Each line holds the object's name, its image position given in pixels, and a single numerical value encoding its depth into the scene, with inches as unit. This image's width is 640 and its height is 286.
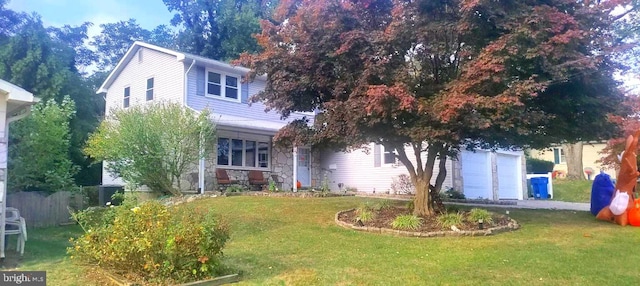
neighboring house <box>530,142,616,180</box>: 1396.4
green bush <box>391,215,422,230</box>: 404.5
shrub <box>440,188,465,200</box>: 698.0
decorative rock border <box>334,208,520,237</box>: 386.3
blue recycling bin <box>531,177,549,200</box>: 941.2
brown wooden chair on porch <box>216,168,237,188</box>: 722.4
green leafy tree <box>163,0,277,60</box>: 1295.5
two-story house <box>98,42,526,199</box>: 743.1
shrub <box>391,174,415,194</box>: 729.6
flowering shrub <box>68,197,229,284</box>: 246.4
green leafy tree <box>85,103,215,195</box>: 605.0
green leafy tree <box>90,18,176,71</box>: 1445.6
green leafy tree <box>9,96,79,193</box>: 505.7
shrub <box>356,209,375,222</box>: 435.3
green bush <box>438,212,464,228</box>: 409.3
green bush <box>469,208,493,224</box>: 424.2
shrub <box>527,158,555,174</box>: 1259.5
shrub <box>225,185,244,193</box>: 668.3
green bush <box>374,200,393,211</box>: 477.2
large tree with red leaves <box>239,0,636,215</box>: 353.4
